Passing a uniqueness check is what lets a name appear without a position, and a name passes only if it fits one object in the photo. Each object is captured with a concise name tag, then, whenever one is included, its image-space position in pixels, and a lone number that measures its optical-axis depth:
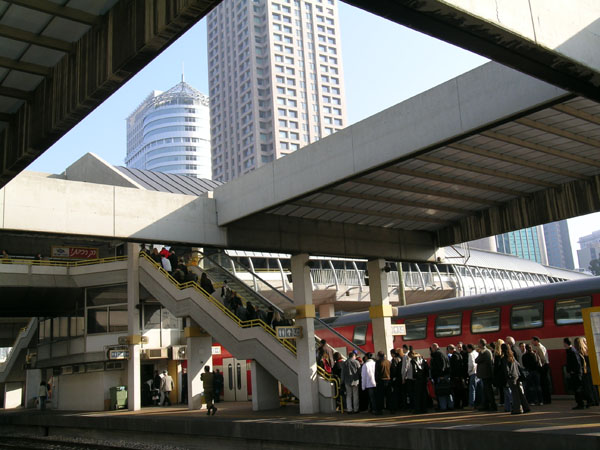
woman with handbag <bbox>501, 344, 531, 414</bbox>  14.88
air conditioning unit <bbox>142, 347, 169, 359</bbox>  29.98
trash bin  28.38
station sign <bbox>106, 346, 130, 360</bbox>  26.50
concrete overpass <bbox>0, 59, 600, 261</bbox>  13.46
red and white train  19.36
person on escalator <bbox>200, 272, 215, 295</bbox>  24.72
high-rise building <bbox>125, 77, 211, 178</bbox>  198.00
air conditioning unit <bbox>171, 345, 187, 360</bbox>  30.77
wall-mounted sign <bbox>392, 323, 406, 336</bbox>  21.86
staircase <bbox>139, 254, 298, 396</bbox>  20.94
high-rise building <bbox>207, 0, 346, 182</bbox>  136.50
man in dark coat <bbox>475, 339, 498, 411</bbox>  15.93
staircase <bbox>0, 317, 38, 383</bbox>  39.22
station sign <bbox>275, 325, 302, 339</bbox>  18.66
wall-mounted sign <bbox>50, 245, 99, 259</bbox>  30.47
